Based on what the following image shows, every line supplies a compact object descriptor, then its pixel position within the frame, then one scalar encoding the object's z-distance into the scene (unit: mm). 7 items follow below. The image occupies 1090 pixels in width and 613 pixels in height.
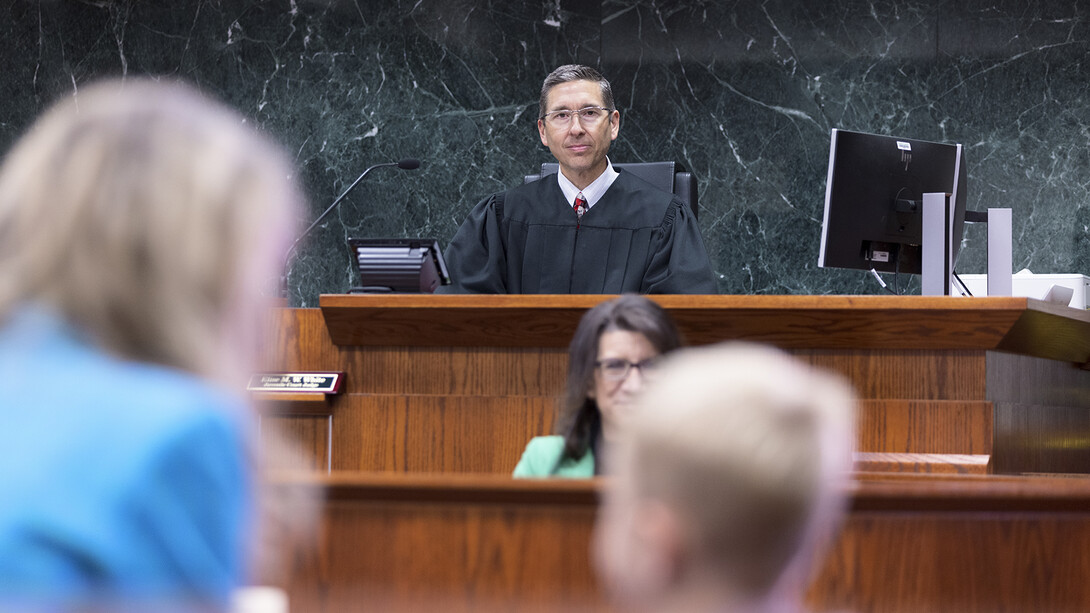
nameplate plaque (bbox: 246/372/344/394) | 6160
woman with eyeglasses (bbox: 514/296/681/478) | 4395
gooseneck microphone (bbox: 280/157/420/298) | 8375
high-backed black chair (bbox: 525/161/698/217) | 8352
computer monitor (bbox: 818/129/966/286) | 7176
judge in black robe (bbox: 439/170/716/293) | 7555
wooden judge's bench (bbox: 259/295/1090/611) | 3539
